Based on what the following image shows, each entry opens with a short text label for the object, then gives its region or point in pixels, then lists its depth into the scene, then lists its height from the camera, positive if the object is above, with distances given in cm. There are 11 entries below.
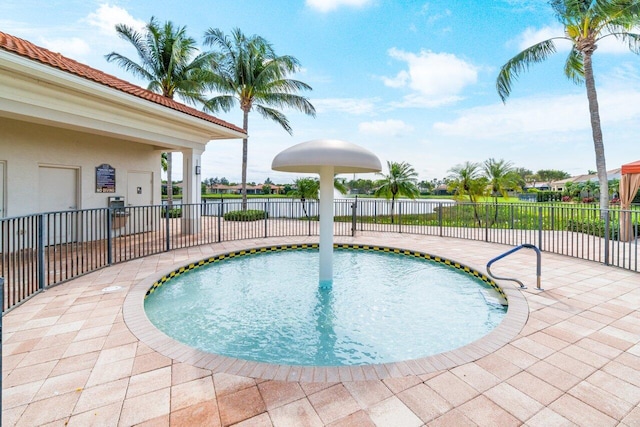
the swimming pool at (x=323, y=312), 367 -160
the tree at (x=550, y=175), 7756 +887
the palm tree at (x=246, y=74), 1523 +674
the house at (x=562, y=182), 5171 +518
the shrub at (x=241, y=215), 1473 -41
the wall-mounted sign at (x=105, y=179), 935 +85
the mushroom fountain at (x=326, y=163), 491 +75
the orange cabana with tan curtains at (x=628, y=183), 1002 +91
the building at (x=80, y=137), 588 +192
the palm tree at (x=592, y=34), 926 +593
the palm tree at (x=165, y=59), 1459 +721
